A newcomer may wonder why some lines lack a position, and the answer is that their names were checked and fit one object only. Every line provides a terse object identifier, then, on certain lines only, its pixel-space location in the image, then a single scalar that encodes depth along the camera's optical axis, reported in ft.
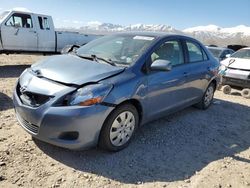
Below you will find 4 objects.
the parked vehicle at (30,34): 23.55
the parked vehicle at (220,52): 28.75
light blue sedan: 7.68
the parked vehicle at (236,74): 19.76
